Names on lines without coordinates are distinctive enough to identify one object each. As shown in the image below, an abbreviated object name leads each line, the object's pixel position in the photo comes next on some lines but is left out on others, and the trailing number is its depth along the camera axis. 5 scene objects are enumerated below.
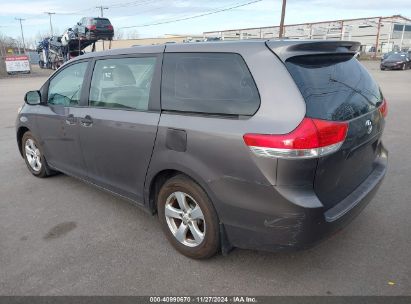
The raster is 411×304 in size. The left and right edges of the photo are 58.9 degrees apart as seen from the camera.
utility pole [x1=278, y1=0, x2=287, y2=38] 30.51
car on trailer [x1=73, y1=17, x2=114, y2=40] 27.41
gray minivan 2.39
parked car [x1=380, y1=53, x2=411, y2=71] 30.86
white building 57.03
